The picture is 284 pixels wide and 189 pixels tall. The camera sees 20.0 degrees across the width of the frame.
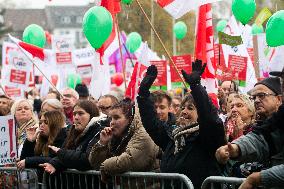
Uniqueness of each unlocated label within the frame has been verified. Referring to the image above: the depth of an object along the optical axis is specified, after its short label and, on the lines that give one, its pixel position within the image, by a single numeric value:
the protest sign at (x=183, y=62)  13.24
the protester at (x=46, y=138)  8.64
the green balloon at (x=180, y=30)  22.96
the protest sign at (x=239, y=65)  11.80
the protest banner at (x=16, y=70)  15.81
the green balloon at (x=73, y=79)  17.81
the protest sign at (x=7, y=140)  8.98
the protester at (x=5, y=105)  11.15
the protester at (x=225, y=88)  10.07
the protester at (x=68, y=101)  11.48
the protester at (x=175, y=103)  10.99
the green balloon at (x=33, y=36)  16.12
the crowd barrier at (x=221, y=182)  5.76
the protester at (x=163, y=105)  8.72
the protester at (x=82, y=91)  12.02
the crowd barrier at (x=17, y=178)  8.76
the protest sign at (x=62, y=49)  16.08
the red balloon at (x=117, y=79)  21.54
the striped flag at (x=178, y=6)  8.69
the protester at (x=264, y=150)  4.95
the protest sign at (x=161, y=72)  14.14
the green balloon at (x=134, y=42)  19.75
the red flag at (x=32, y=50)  13.38
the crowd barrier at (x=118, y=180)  6.52
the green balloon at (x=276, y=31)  9.41
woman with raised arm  6.15
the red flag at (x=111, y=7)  11.62
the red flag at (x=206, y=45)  9.30
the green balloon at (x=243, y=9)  12.04
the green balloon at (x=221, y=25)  20.44
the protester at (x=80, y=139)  7.89
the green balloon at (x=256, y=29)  15.80
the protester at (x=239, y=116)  7.28
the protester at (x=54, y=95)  13.03
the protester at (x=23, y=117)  10.12
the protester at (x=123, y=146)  7.19
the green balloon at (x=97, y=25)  10.89
